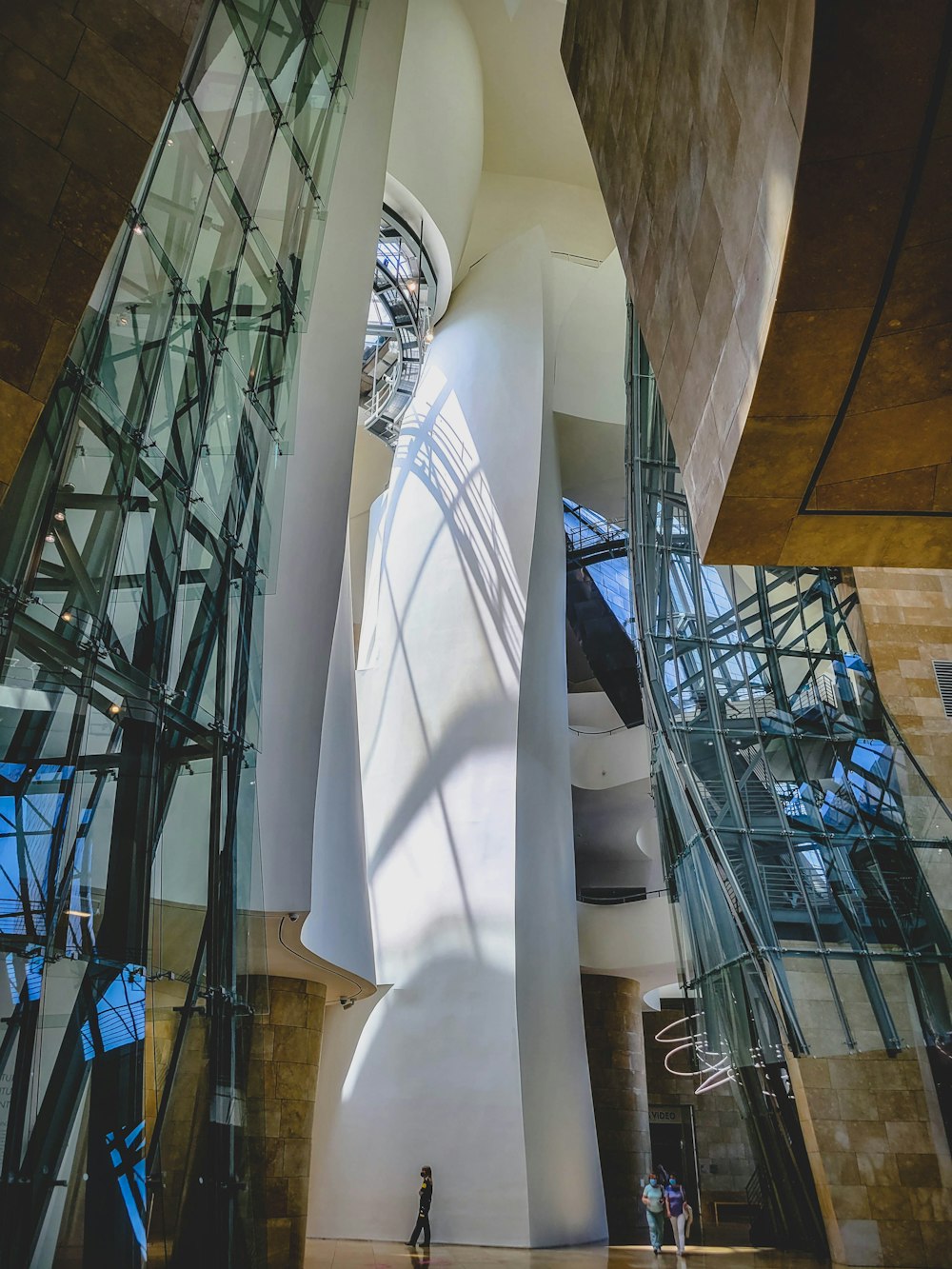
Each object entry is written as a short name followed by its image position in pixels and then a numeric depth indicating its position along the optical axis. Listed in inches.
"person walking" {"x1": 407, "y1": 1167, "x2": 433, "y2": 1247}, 572.1
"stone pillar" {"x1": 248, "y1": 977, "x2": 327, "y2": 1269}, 424.2
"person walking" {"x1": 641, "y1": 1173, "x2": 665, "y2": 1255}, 554.9
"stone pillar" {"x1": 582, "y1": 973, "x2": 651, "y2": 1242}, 811.4
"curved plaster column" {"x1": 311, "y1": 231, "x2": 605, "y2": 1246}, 623.8
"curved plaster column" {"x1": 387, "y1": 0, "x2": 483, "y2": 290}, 721.0
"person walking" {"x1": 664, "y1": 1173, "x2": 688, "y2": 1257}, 557.9
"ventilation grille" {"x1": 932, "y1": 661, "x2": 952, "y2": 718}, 547.5
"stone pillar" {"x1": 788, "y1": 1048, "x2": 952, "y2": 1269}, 448.1
